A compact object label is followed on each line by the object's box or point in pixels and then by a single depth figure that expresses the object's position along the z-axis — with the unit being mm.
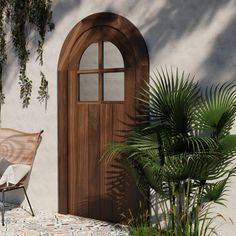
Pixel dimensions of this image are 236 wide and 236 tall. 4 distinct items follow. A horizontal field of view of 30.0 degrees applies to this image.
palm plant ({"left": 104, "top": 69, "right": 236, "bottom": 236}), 3902
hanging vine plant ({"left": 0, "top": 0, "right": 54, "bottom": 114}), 5816
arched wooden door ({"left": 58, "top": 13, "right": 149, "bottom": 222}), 5008
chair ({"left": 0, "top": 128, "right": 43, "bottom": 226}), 5316
